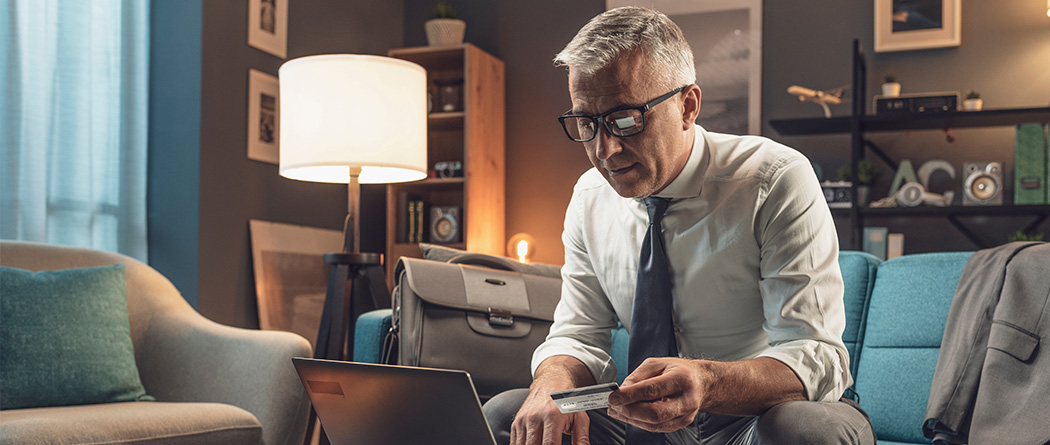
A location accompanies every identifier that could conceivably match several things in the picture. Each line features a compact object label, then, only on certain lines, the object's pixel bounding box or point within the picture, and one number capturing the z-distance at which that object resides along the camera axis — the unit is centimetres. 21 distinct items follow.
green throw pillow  193
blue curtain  258
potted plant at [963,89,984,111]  353
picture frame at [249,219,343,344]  336
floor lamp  250
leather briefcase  203
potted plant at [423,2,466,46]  417
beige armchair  179
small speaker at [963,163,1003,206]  353
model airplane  370
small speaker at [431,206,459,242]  406
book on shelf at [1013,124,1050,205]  342
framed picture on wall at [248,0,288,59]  338
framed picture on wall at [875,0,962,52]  377
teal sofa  189
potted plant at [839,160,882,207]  357
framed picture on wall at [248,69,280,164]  336
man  119
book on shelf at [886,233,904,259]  361
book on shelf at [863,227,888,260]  360
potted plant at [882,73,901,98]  370
